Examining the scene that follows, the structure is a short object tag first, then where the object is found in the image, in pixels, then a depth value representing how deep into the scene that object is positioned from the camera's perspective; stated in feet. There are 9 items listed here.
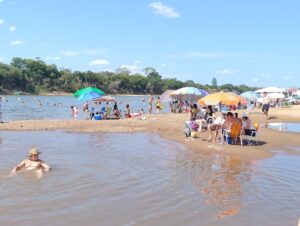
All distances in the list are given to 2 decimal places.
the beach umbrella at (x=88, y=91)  81.51
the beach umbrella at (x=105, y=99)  84.29
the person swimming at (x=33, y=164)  33.19
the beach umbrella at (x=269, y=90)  118.34
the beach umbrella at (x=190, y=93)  85.71
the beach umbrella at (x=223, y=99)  53.88
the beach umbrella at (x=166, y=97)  100.56
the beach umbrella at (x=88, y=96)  80.43
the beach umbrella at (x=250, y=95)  125.44
